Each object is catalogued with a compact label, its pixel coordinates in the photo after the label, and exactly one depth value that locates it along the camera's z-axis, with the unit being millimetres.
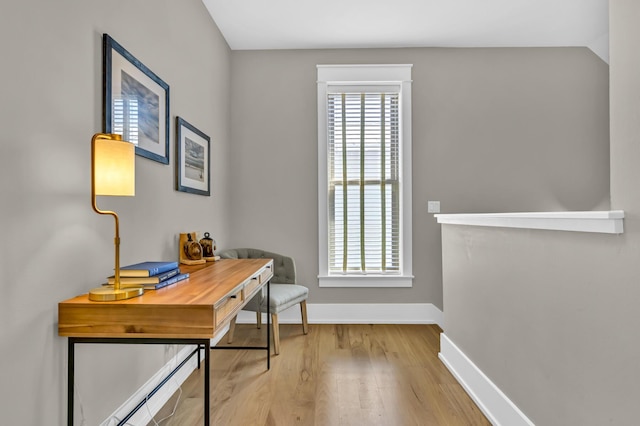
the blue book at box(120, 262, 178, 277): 1510
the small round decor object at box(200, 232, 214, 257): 2568
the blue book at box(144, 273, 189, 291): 1499
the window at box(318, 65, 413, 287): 3705
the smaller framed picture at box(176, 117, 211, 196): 2426
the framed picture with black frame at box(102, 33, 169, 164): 1630
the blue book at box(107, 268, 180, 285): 1479
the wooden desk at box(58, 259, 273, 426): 1275
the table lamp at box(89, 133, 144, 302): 1294
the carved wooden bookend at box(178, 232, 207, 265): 2357
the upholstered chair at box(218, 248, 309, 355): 2818
